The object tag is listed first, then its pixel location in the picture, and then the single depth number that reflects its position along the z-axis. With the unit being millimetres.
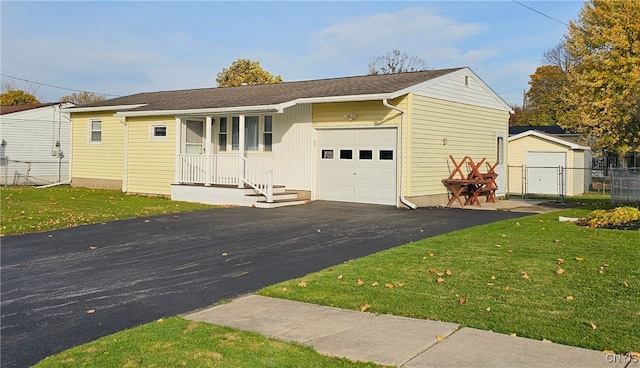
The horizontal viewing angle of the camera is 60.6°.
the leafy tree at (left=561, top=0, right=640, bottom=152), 18922
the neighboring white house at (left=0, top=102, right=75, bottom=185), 30984
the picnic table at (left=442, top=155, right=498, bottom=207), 17516
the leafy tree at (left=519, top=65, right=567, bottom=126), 47688
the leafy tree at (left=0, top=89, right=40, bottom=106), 49466
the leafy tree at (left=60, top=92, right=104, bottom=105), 62344
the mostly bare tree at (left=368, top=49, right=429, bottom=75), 52406
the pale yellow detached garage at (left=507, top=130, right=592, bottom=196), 27047
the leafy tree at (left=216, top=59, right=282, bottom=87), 50750
